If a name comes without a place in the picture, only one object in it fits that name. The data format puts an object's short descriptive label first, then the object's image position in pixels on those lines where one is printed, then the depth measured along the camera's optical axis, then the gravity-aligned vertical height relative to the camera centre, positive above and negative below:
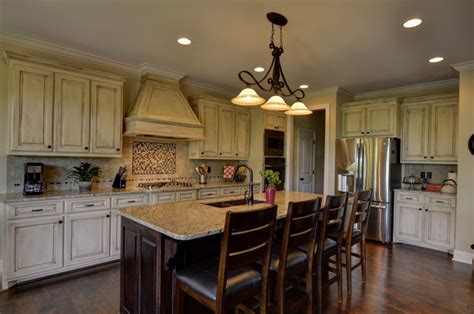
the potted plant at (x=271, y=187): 2.72 -0.31
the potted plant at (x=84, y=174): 3.44 -0.27
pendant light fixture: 2.47 +0.58
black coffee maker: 2.97 -0.31
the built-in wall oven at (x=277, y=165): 5.45 -0.17
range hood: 3.72 +0.59
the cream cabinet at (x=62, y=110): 2.94 +0.50
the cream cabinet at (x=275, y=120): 5.43 +0.73
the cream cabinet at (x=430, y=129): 4.21 +0.49
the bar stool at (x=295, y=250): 1.90 -0.68
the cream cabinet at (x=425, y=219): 4.00 -0.92
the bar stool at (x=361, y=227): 2.69 -0.72
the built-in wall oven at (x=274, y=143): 5.42 +0.27
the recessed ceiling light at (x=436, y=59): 3.51 +1.30
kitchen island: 1.75 -0.65
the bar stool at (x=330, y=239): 2.28 -0.70
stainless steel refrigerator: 4.46 -0.26
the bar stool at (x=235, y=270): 1.51 -0.73
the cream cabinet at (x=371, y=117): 4.63 +0.73
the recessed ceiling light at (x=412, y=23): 2.59 +1.31
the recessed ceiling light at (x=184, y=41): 3.10 +1.31
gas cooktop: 3.96 -0.47
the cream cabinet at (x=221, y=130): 4.69 +0.47
